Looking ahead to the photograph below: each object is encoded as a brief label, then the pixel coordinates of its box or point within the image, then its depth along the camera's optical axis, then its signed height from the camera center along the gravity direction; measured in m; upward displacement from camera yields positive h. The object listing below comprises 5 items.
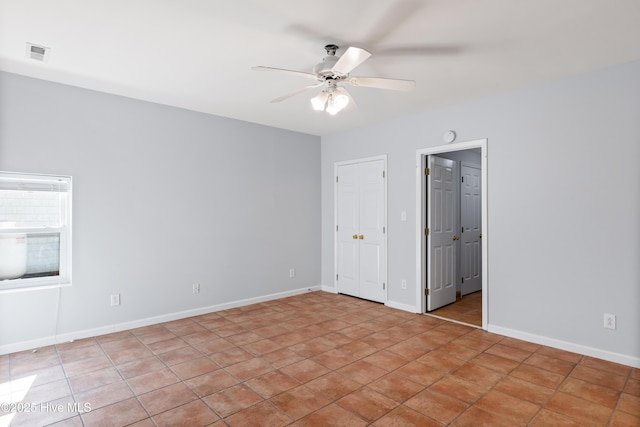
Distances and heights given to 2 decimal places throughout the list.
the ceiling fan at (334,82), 2.49 +1.01
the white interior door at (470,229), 5.44 -0.18
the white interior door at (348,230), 5.38 -0.20
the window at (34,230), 3.34 -0.13
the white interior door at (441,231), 4.57 -0.19
